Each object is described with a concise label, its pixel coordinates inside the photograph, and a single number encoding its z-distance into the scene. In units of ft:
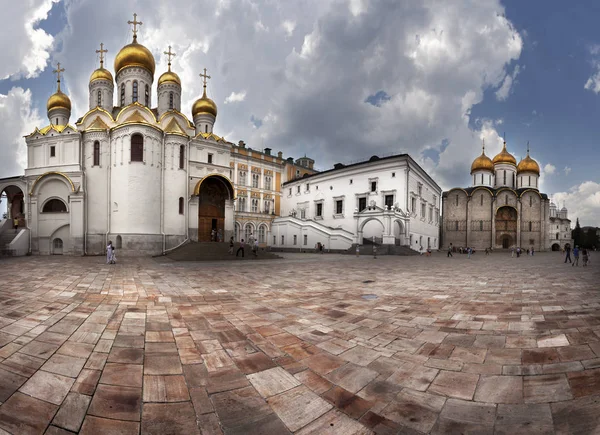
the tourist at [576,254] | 66.81
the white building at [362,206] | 109.81
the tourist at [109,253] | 55.83
